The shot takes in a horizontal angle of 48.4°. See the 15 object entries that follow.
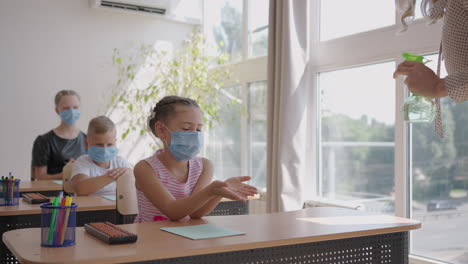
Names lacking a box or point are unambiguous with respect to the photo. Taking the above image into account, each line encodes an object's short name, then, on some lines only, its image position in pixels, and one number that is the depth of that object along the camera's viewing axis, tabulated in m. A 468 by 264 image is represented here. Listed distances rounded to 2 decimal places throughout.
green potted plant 5.64
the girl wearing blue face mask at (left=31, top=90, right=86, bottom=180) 4.57
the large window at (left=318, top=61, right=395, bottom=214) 3.90
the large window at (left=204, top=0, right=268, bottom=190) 5.38
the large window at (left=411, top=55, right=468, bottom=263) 3.33
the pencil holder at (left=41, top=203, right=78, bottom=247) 1.77
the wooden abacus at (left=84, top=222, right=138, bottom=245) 1.83
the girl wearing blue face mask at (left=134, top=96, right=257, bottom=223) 2.36
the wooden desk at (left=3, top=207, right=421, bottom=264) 1.70
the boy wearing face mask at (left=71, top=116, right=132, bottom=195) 3.46
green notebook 1.99
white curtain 4.38
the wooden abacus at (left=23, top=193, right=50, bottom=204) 3.15
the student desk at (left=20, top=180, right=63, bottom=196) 3.87
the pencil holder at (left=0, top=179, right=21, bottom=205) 3.05
